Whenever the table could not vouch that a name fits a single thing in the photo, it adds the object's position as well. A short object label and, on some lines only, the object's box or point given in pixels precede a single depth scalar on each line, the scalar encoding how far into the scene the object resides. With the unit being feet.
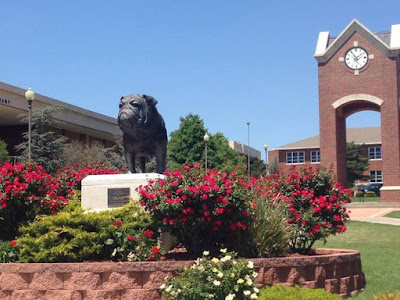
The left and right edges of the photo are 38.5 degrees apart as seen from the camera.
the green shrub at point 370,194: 198.80
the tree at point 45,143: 129.39
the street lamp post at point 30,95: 79.16
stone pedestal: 32.42
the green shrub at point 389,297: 19.06
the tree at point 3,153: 115.14
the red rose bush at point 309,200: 33.45
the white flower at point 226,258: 23.81
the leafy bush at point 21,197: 29.81
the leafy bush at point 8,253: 27.61
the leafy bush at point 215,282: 22.66
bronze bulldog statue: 33.58
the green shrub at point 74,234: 26.96
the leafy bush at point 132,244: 27.35
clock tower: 130.52
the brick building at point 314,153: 245.86
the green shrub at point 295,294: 20.88
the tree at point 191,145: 197.36
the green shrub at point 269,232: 29.55
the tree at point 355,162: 231.50
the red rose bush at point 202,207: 27.12
